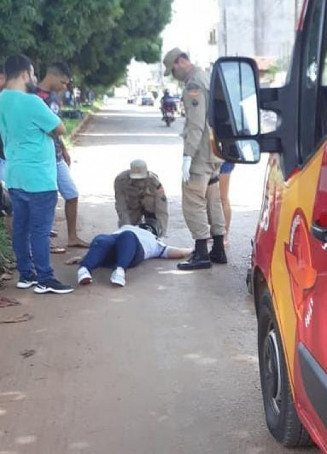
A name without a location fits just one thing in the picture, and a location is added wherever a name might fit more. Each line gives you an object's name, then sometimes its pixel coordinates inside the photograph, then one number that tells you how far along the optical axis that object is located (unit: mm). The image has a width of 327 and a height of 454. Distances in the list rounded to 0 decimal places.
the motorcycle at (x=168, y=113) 32688
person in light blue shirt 5562
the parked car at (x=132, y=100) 92262
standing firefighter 6273
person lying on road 6278
